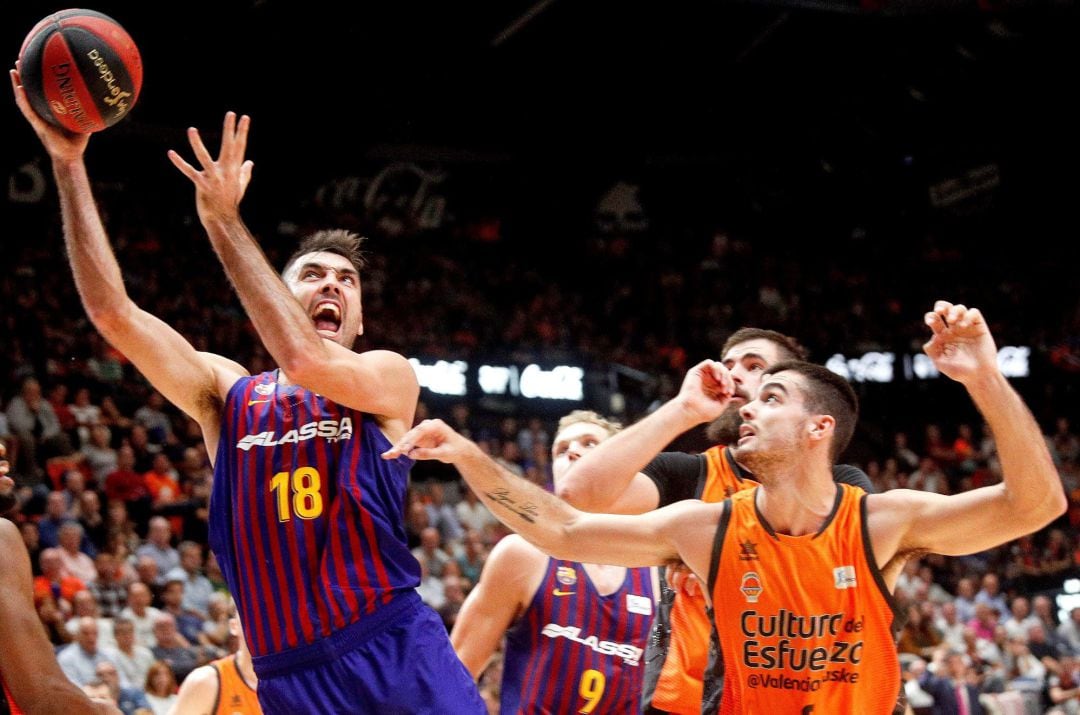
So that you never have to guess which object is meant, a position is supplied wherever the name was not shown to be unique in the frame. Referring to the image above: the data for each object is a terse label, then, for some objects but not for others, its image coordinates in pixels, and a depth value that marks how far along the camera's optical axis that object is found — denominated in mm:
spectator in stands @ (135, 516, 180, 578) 10633
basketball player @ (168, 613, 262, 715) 5328
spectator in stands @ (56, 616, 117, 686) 8688
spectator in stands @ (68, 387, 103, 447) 12219
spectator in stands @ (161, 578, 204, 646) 9828
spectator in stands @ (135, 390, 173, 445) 12789
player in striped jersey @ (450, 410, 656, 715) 4863
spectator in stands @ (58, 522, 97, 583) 9969
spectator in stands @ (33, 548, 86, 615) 9555
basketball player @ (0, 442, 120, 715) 3141
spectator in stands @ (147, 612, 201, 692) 9367
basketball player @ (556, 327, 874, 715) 4277
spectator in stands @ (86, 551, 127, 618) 9922
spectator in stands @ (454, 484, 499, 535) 13422
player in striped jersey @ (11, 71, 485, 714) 3461
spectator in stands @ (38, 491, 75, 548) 10320
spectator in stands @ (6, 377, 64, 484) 11547
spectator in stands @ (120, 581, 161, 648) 9484
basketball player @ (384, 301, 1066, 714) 3773
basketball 3854
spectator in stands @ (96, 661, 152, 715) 8531
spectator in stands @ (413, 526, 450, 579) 12188
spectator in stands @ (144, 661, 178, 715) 8711
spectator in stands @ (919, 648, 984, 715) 11797
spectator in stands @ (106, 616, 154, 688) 9000
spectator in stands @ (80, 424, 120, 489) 11844
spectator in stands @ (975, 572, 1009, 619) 14547
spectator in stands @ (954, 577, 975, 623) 14344
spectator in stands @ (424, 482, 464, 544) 13094
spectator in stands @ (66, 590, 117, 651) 9070
